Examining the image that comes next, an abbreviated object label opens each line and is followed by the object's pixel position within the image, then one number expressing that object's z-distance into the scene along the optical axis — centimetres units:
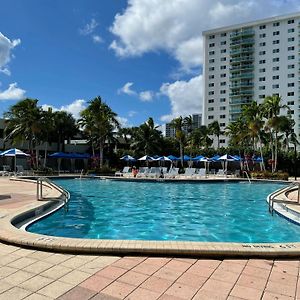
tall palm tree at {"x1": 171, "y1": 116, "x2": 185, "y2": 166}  4670
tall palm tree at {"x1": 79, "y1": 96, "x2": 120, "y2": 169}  3575
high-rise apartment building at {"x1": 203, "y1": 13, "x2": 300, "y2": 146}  8562
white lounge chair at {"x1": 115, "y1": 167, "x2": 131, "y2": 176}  3144
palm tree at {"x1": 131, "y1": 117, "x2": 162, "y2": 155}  4572
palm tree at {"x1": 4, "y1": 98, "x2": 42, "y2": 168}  3052
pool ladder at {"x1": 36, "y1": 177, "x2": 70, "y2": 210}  1184
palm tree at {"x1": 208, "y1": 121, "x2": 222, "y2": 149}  7269
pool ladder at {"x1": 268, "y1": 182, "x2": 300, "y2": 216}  1184
